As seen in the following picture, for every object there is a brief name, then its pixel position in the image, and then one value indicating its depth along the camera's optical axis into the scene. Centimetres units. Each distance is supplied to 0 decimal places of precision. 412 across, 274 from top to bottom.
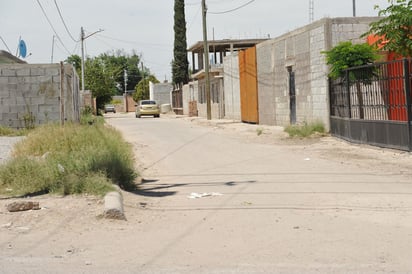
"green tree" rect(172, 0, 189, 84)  5738
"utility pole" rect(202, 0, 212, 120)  3794
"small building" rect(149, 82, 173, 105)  7725
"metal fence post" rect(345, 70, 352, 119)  1688
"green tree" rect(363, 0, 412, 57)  1535
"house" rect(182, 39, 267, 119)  3962
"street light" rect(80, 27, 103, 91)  5522
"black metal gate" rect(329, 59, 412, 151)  1334
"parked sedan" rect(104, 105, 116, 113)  8779
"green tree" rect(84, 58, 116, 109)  6103
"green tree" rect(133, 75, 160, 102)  9088
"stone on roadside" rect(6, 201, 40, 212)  789
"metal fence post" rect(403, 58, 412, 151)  1299
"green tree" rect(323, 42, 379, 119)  1711
